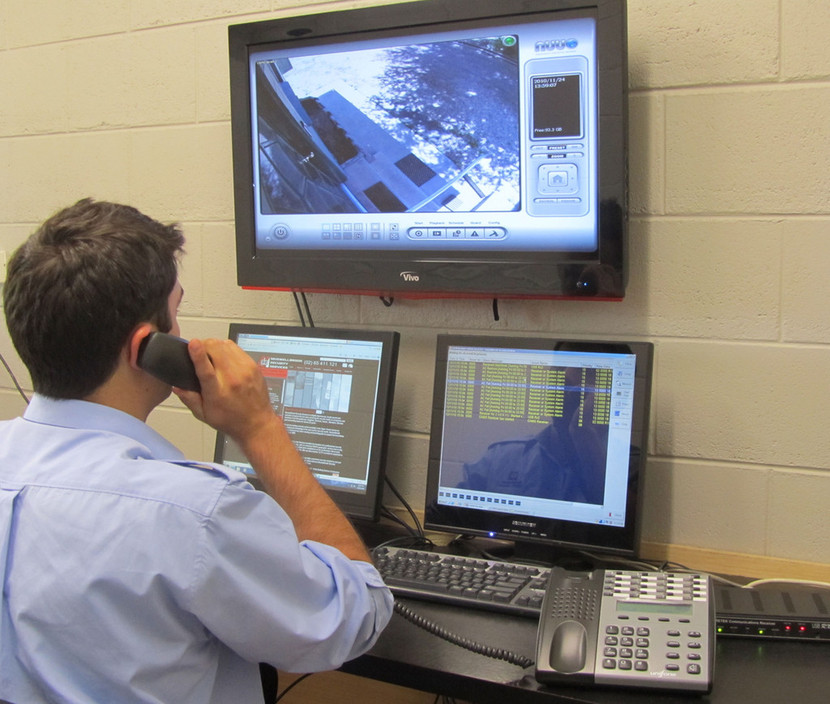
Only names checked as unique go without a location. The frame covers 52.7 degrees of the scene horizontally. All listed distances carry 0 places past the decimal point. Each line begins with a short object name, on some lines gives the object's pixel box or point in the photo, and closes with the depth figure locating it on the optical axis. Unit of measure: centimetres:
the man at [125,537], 92
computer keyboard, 135
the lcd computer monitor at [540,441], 151
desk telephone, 108
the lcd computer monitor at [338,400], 175
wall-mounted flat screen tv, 160
